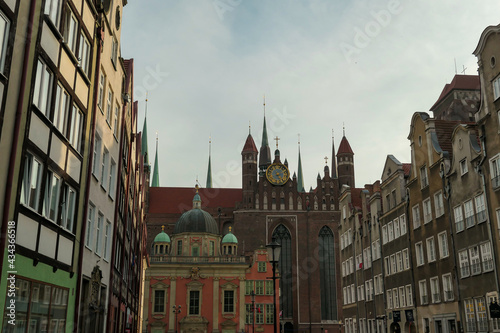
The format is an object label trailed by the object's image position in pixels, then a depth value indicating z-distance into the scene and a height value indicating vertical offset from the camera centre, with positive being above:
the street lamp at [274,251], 19.86 +2.71
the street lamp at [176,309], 64.01 +2.09
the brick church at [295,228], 80.94 +15.30
